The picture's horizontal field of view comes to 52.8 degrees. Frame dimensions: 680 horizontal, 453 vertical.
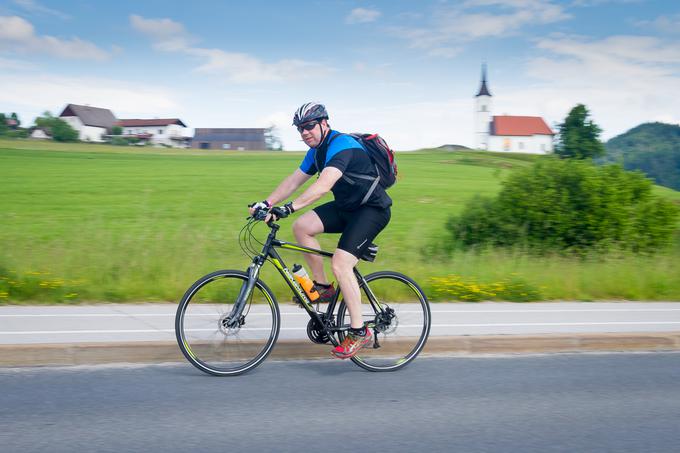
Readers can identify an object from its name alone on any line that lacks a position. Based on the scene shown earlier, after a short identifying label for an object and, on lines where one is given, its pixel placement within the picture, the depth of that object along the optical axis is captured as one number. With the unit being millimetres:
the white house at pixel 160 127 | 124625
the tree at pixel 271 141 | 91562
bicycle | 5297
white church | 127556
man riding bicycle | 5238
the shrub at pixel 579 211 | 13781
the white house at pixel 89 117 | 90469
